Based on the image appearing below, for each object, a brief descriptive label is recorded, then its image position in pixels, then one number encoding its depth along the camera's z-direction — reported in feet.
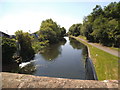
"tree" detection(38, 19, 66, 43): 114.95
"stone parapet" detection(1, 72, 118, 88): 4.40
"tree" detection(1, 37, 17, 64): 39.58
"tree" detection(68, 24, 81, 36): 241.70
